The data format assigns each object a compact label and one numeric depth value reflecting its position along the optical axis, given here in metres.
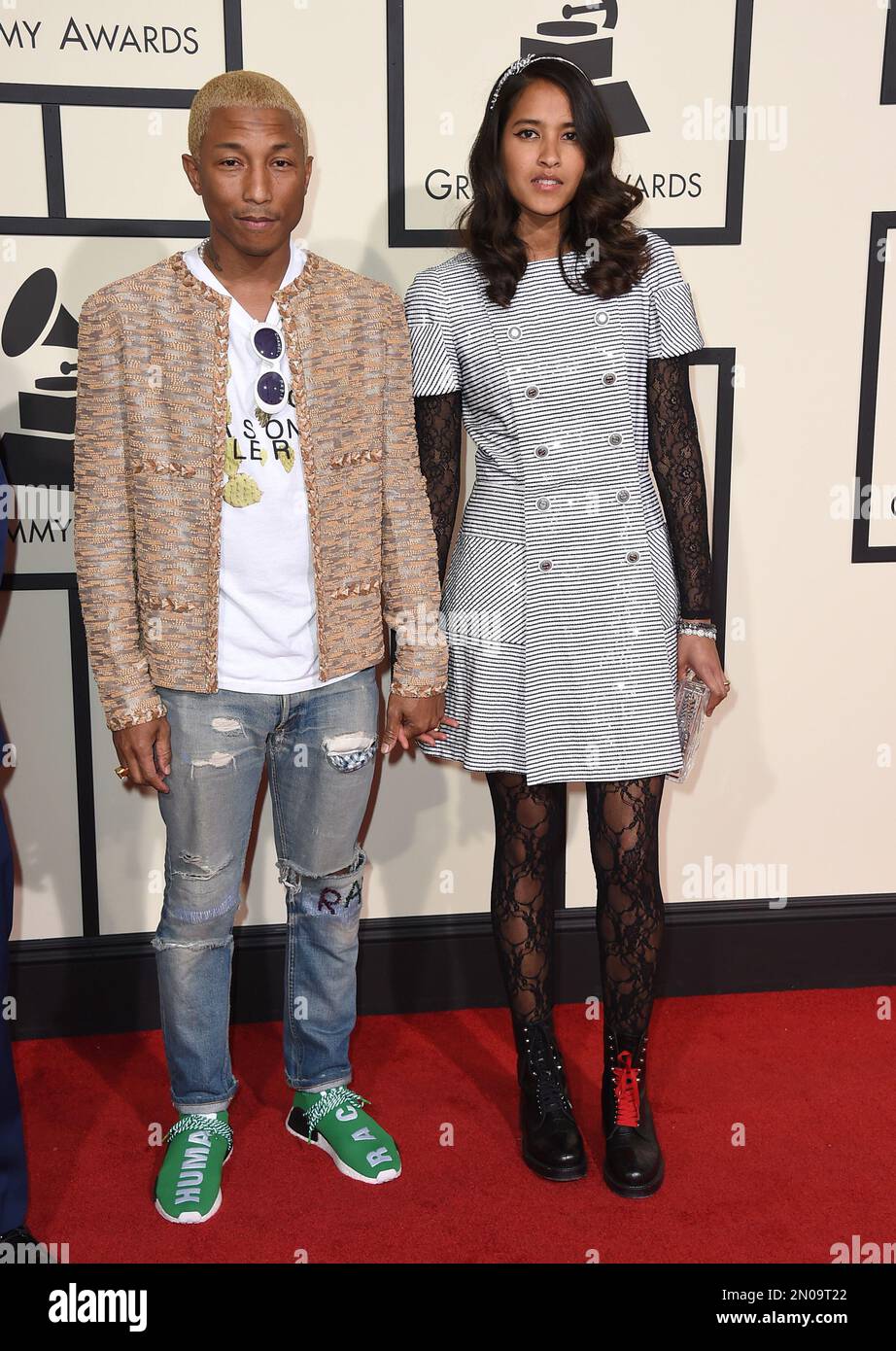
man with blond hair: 1.97
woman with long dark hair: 2.18
